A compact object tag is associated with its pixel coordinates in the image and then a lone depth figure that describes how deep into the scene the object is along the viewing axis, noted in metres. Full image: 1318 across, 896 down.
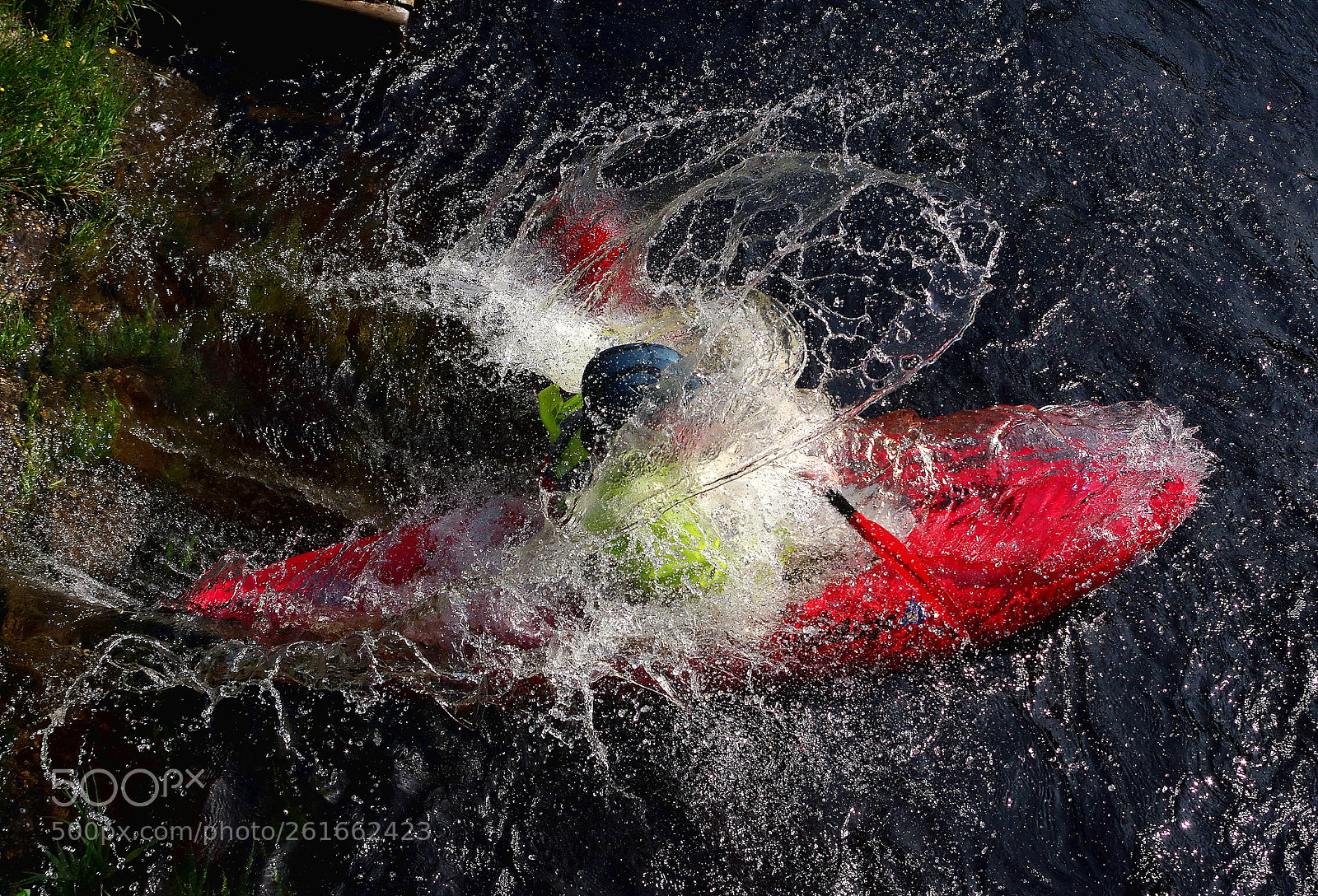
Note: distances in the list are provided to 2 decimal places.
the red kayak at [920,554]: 2.81
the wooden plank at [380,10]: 4.51
